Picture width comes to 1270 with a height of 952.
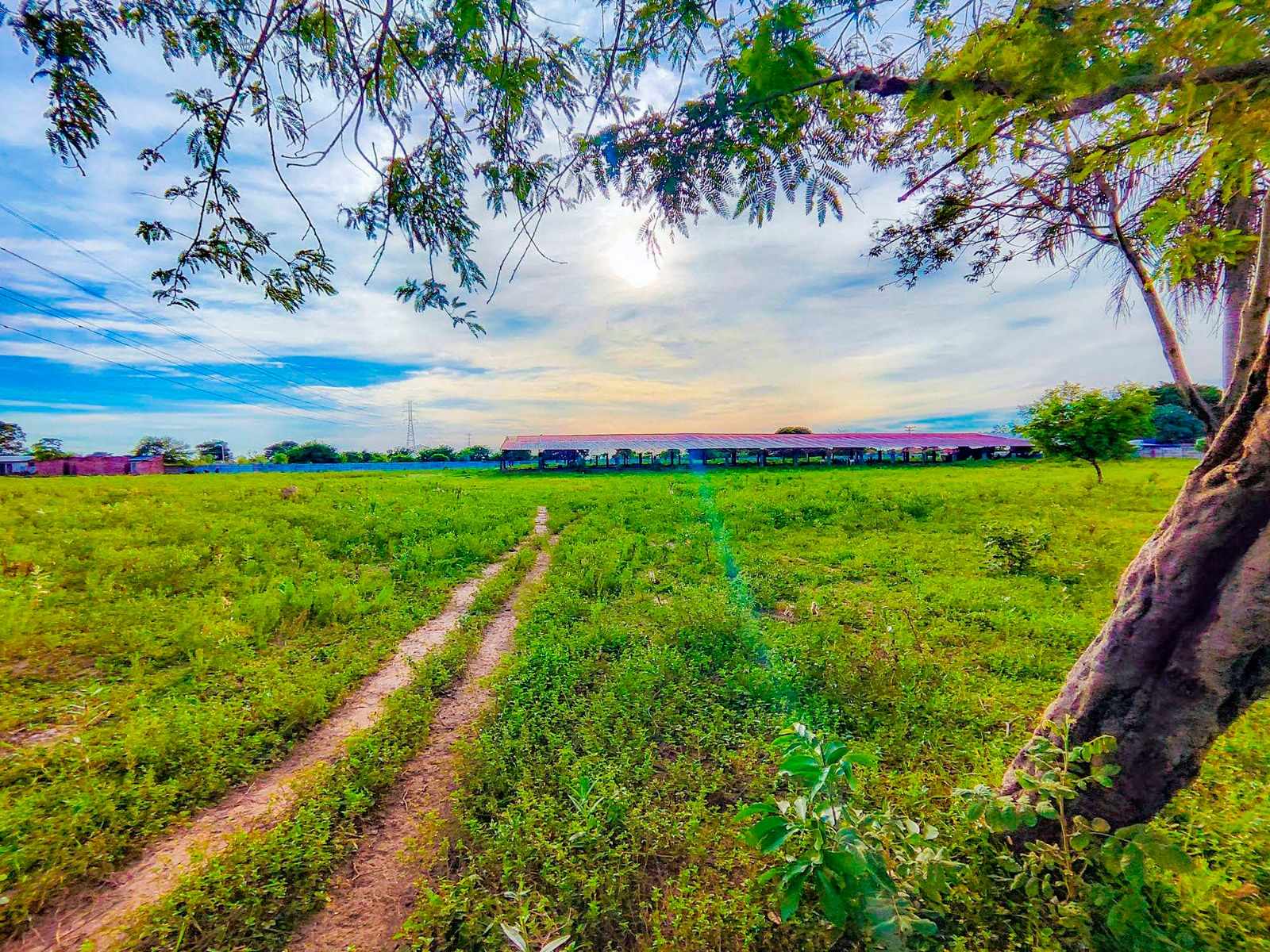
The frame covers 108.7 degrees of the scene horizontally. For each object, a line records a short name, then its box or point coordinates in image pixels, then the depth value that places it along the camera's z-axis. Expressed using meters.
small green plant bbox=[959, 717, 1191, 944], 2.08
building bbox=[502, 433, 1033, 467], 53.91
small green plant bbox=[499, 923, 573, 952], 1.99
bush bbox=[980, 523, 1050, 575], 8.95
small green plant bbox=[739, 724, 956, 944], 1.99
